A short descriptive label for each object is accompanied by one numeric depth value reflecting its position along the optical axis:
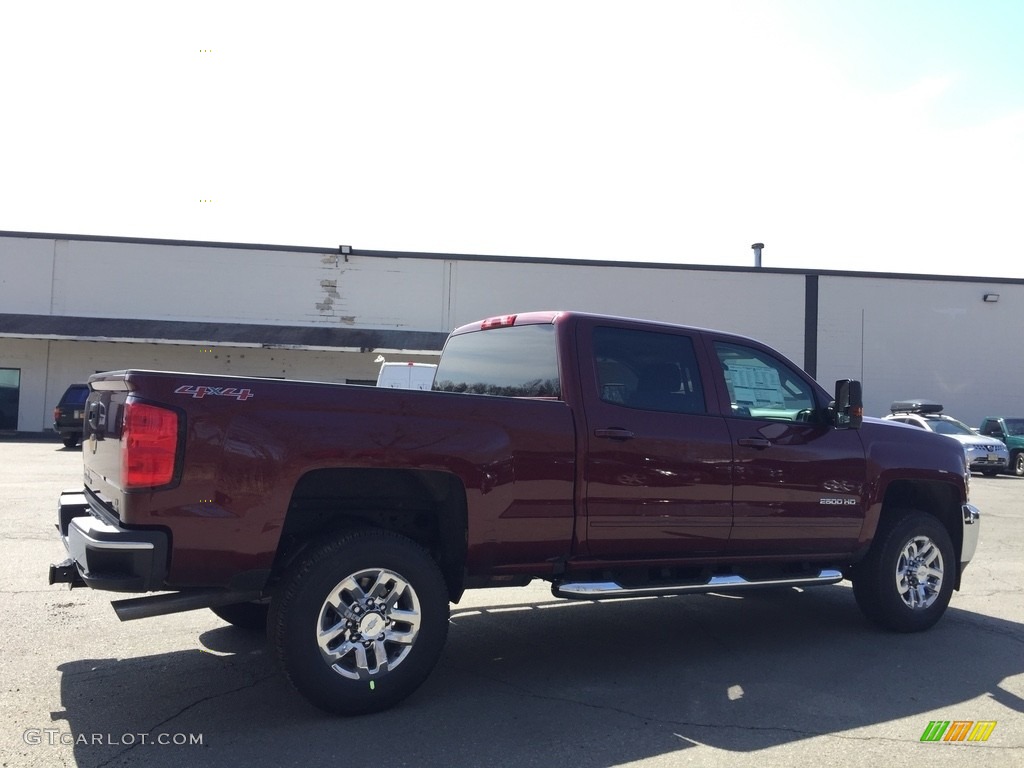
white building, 29.66
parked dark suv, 21.28
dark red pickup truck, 4.11
